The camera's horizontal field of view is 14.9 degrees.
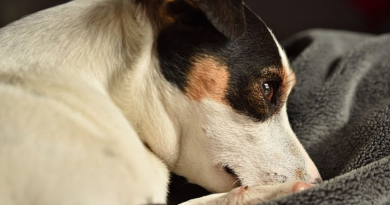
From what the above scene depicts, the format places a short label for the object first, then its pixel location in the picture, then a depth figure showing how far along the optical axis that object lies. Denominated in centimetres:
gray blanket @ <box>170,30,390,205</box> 102
